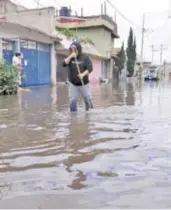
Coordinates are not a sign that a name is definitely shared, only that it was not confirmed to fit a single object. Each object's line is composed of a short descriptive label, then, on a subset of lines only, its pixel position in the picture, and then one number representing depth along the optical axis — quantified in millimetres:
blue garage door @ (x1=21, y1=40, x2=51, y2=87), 21703
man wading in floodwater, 8266
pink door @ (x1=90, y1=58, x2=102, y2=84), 37275
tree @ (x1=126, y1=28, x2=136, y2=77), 57312
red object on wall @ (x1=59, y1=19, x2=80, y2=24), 46594
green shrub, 14834
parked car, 62650
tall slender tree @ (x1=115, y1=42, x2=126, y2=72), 49031
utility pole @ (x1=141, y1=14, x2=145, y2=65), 58612
